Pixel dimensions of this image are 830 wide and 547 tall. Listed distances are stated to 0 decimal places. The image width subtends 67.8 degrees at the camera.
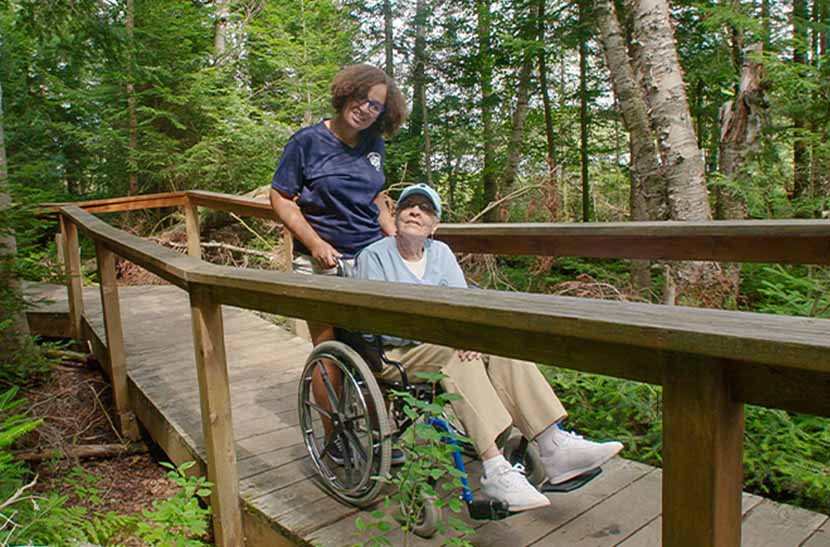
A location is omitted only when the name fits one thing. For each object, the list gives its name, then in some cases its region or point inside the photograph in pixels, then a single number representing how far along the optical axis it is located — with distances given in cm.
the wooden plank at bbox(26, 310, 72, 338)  563
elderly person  189
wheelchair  194
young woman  242
